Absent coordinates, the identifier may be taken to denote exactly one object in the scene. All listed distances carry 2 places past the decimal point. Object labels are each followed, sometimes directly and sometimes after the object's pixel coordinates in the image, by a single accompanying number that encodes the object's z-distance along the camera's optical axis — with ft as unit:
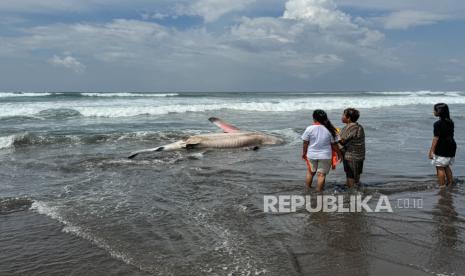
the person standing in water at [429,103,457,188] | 24.93
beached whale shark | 41.23
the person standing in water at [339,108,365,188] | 24.41
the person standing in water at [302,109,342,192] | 23.59
